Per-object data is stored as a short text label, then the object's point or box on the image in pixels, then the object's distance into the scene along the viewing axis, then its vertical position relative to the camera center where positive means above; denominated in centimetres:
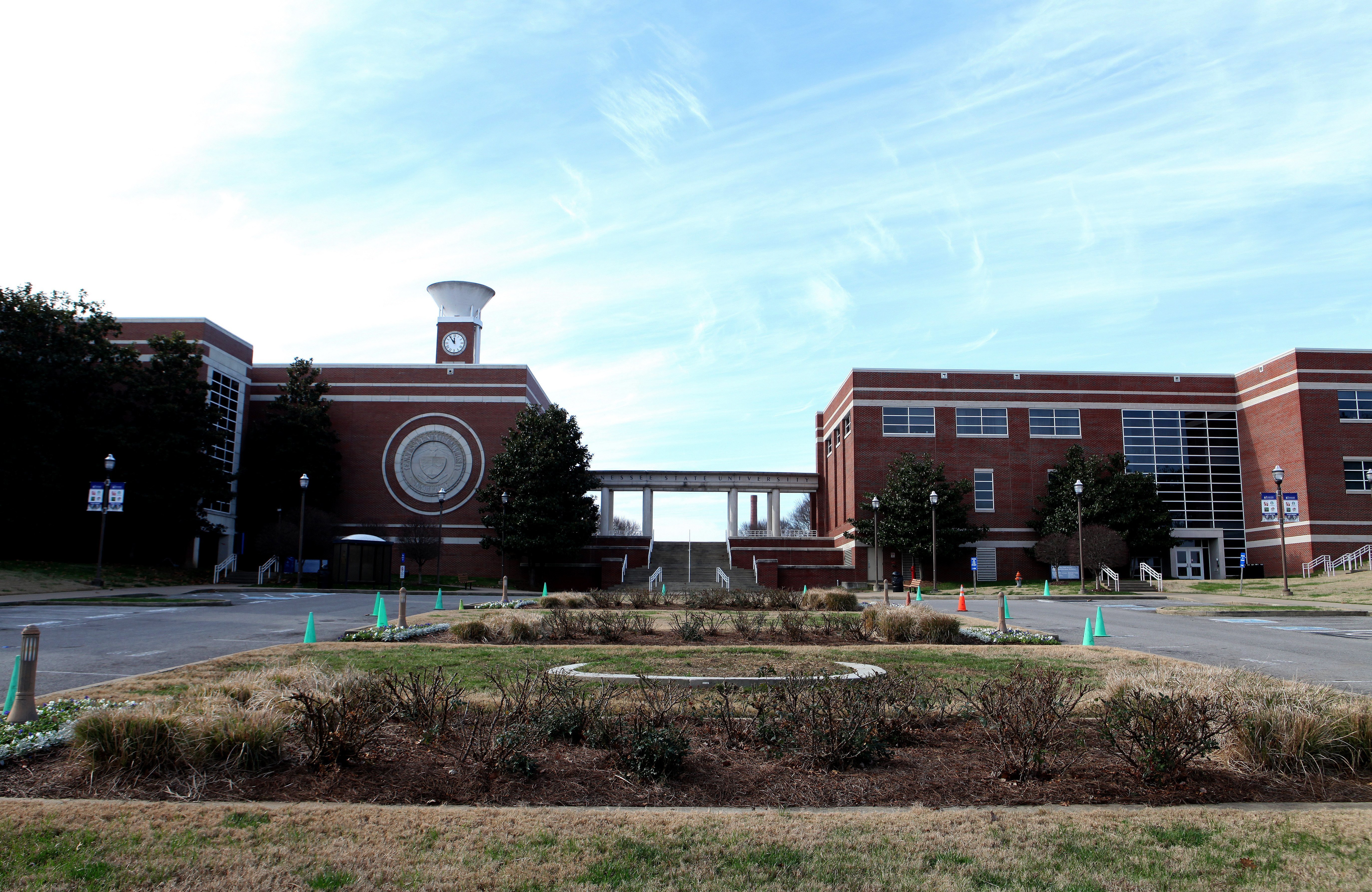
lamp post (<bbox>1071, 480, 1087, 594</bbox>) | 4116 -56
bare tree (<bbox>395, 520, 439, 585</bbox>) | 5222 +36
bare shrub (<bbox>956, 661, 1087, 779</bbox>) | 603 -119
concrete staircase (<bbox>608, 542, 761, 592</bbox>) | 5206 -107
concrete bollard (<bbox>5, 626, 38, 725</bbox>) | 716 -108
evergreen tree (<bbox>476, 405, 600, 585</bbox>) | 5016 +326
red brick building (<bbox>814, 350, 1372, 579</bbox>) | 5522 +714
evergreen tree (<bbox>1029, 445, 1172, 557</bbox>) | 5088 +301
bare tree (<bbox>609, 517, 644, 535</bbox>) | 9162 +246
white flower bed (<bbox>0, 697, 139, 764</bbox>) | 629 -138
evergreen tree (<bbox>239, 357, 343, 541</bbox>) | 5250 +526
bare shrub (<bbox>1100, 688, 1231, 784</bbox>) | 592 -117
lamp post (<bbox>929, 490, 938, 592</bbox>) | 4212 +105
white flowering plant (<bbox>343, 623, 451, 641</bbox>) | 1588 -152
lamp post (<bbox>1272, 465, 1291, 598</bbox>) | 3653 +207
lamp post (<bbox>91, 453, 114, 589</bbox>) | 3372 -37
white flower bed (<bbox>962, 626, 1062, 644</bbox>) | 1600 -146
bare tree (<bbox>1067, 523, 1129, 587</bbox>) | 4825 +47
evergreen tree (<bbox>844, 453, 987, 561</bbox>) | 5097 +229
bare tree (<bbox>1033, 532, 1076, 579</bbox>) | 5072 +31
